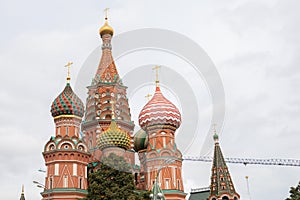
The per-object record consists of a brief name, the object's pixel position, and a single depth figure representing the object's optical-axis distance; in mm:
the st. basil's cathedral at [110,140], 40000
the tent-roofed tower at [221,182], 45000
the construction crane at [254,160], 70562
